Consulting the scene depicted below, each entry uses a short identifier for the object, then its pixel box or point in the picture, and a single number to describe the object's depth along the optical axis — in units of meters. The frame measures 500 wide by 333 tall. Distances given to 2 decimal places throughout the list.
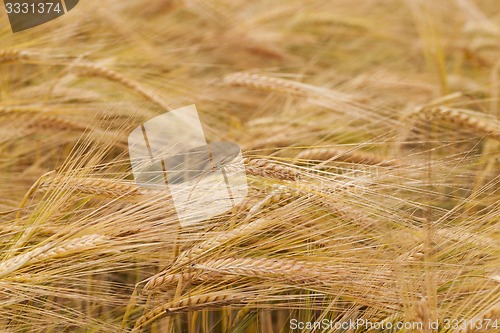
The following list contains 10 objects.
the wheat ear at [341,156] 2.99
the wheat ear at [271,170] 2.94
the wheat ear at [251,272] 2.92
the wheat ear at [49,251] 2.92
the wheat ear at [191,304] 2.92
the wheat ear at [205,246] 2.92
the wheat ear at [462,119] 3.03
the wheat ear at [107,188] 2.95
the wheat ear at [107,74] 3.10
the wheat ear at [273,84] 3.13
